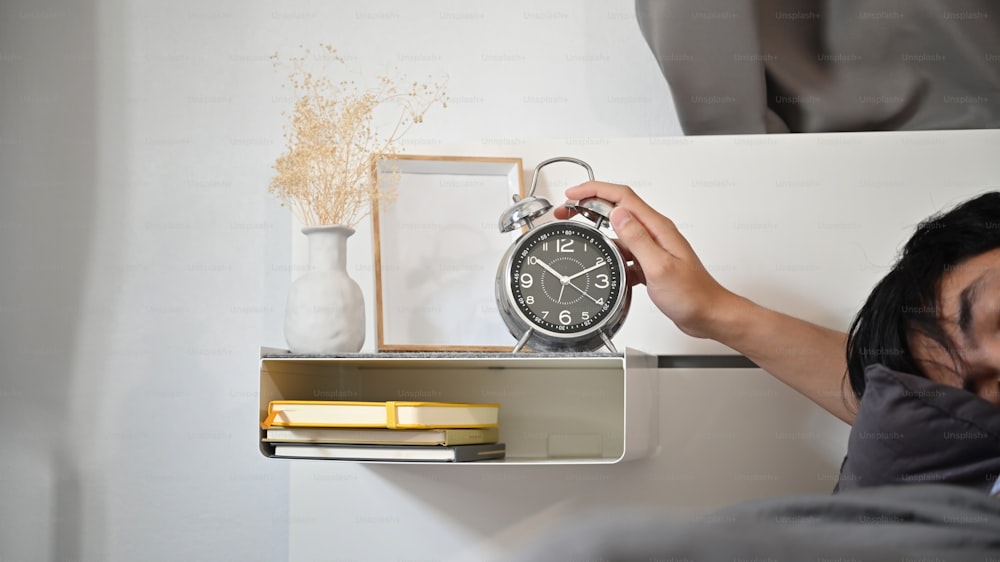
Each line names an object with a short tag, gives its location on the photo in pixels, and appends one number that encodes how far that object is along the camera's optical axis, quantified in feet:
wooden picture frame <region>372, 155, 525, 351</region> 4.70
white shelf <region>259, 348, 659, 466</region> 4.65
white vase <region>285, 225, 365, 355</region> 4.11
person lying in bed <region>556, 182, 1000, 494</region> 2.91
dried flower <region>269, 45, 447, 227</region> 4.44
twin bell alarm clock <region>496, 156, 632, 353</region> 4.07
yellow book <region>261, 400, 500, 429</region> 3.68
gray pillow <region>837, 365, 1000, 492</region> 2.85
